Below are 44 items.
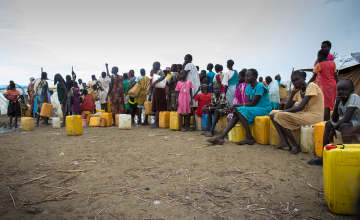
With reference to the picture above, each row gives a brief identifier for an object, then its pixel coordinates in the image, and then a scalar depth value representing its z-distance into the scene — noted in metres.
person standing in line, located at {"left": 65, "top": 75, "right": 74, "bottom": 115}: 8.44
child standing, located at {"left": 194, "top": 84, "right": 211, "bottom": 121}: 6.21
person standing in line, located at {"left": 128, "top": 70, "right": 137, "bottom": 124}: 8.28
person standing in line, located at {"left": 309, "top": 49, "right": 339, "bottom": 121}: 4.73
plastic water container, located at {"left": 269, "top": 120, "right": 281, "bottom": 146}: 4.13
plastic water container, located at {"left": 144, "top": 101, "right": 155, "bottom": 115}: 7.71
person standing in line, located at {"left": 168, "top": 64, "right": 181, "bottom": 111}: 7.12
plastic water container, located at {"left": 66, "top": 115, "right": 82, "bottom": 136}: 5.72
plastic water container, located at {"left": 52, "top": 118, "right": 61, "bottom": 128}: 7.49
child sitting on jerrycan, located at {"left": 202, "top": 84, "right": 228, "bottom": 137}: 5.47
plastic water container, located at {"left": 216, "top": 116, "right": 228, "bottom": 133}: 5.76
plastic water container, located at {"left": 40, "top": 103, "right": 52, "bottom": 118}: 7.70
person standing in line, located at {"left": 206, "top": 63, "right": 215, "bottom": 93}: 7.56
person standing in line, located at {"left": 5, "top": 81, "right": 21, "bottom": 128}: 7.84
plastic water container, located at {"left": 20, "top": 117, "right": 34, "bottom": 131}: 6.87
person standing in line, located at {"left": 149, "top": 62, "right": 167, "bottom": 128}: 7.20
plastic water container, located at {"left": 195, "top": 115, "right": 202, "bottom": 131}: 6.60
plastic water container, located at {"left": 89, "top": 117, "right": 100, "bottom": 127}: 7.89
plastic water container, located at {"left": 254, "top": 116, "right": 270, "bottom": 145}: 4.29
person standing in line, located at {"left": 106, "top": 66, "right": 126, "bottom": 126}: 8.23
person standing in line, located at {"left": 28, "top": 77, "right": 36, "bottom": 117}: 8.59
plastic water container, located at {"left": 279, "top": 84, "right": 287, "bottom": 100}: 10.89
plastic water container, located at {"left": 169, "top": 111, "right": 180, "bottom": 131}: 6.69
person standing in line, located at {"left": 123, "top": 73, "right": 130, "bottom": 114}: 8.93
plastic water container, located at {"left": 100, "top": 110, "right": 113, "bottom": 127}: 7.89
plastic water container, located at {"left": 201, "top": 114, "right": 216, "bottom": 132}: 6.36
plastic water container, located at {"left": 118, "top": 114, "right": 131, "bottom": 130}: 6.92
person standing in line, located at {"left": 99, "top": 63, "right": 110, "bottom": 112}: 9.09
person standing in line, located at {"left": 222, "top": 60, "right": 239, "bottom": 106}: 6.67
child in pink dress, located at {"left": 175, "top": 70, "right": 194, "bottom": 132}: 6.33
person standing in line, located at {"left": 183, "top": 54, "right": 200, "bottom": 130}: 6.62
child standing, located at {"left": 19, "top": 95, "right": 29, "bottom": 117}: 11.60
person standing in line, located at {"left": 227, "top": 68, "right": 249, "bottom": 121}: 5.35
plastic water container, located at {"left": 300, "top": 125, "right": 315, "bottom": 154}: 3.58
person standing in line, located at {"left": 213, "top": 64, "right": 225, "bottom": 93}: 6.76
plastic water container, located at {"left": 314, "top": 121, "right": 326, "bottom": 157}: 3.33
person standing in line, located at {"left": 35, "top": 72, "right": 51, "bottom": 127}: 8.15
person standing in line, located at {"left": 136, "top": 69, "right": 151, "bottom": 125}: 8.22
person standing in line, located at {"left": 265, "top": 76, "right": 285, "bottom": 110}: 8.15
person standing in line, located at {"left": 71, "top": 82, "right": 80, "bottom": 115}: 8.59
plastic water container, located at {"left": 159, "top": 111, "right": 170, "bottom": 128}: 7.27
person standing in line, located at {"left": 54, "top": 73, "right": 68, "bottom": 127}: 7.80
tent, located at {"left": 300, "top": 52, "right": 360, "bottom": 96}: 8.88
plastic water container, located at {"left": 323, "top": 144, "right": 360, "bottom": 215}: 1.76
